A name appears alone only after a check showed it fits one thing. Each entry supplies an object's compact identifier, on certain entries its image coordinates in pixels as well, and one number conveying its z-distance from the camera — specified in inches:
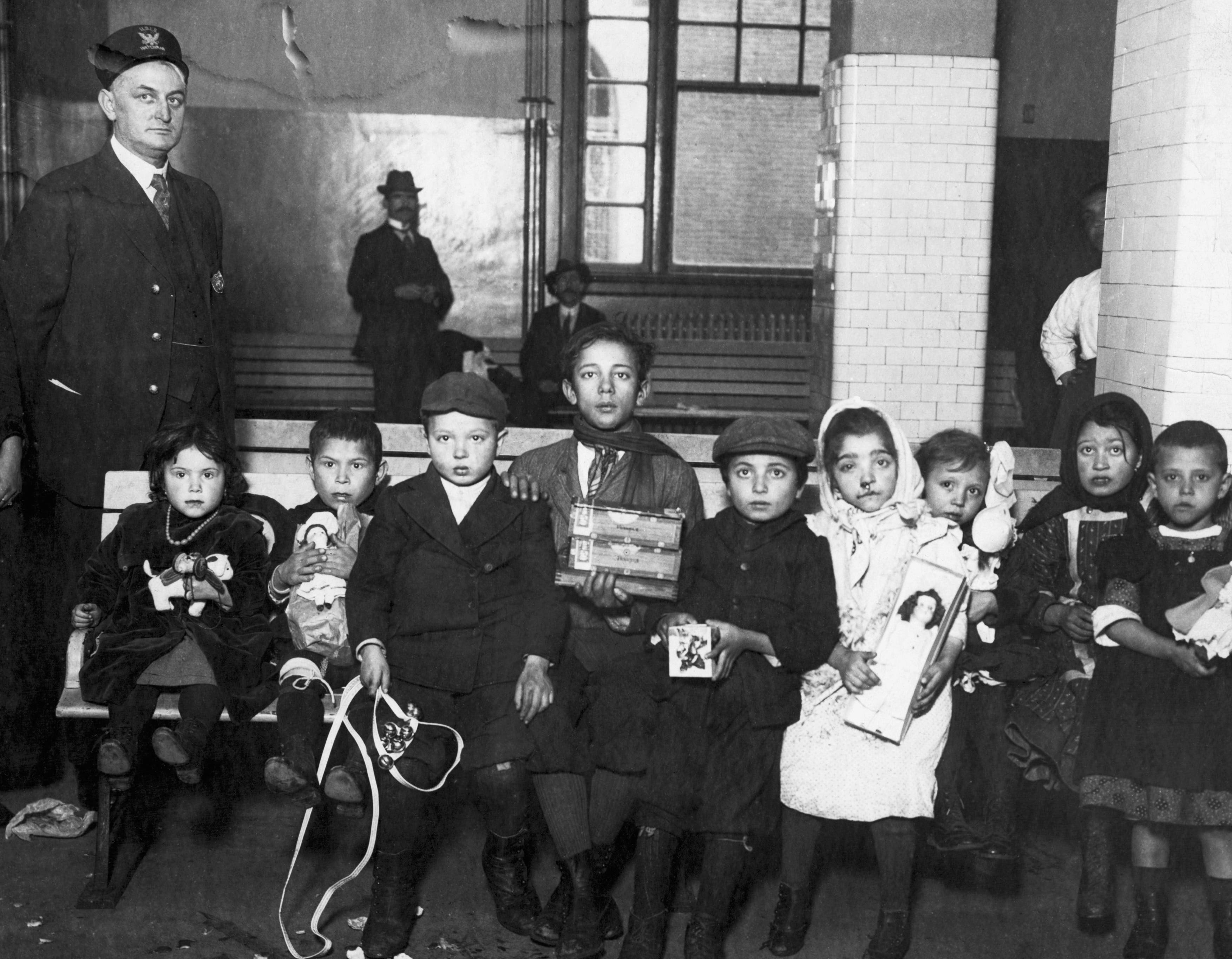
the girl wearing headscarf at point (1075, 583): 139.0
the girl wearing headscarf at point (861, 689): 132.0
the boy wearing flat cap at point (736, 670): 130.6
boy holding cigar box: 134.3
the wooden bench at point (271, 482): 144.1
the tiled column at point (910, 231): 245.9
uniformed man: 157.5
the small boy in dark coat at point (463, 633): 134.7
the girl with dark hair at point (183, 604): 142.5
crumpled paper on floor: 159.2
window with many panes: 430.0
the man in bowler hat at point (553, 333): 351.3
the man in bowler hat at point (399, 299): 373.4
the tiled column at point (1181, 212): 168.4
